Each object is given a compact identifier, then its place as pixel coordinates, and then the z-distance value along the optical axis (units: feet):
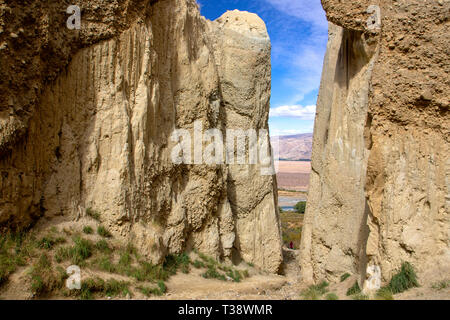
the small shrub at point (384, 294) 16.60
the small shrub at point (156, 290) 27.77
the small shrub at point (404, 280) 17.28
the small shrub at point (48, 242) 25.62
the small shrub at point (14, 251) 22.26
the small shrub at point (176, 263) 33.83
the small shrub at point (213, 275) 36.17
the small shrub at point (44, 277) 22.49
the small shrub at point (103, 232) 29.50
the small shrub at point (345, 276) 29.80
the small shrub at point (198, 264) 37.24
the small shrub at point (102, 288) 24.34
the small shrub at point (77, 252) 25.75
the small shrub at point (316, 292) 25.02
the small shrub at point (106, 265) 27.43
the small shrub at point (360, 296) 18.21
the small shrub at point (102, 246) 28.32
